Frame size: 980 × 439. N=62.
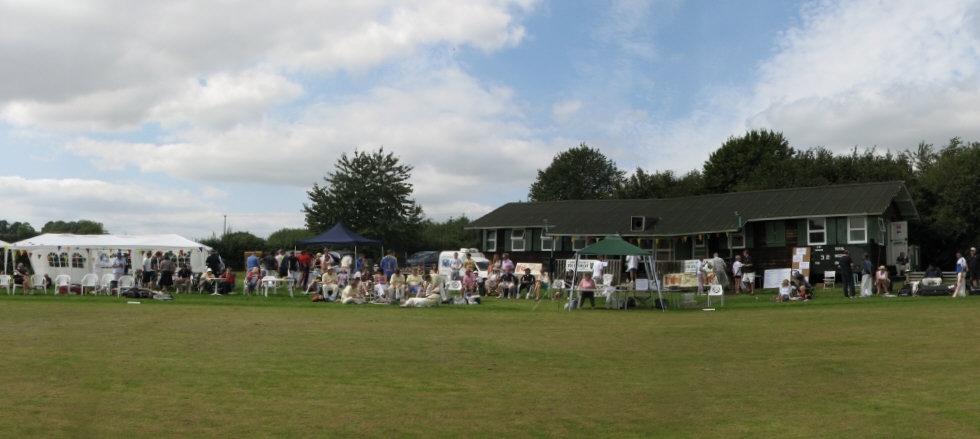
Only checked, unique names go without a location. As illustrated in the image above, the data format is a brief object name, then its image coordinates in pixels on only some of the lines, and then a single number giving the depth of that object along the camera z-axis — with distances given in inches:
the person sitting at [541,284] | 1123.5
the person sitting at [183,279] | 1176.2
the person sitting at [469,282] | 1114.1
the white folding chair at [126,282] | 1087.0
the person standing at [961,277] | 988.6
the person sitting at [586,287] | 933.2
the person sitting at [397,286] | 999.6
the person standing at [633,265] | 1175.3
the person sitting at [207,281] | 1162.0
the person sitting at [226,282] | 1165.7
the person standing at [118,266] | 1127.8
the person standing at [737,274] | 1249.4
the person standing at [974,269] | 1013.8
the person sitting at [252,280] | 1170.6
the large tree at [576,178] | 3265.3
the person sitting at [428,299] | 941.8
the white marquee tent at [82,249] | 1232.2
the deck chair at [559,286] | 1100.9
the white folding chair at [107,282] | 1111.0
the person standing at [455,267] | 1218.6
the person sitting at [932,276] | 1046.4
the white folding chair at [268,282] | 1098.1
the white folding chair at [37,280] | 1166.3
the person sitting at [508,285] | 1197.7
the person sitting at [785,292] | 1040.8
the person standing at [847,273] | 1069.1
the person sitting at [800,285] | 1046.4
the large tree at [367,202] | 2514.8
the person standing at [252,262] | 1235.1
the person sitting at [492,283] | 1238.9
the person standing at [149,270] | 1157.7
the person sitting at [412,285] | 1013.8
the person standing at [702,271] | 1089.6
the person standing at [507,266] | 1224.8
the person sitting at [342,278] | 1073.2
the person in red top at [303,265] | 1230.3
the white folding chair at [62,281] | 1127.0
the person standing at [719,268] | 1154.0
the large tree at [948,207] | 1640.0
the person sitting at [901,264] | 1398.9
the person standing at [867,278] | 1082.7
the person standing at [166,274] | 1133.1
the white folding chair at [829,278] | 1321.4
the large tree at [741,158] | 2362.2
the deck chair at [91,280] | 1110.4
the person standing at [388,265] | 1230.3
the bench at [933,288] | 1027.9
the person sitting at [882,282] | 1094.4
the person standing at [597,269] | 1080.3
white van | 1491.1
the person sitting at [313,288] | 1098.1
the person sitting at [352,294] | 997.2
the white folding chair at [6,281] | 1123.0
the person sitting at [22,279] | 1129.9
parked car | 2094.7
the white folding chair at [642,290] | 935.0
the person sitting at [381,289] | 997.7
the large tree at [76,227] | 3020.2
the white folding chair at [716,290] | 957.9
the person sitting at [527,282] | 1197.1
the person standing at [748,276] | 1238.3
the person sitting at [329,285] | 1045.8
